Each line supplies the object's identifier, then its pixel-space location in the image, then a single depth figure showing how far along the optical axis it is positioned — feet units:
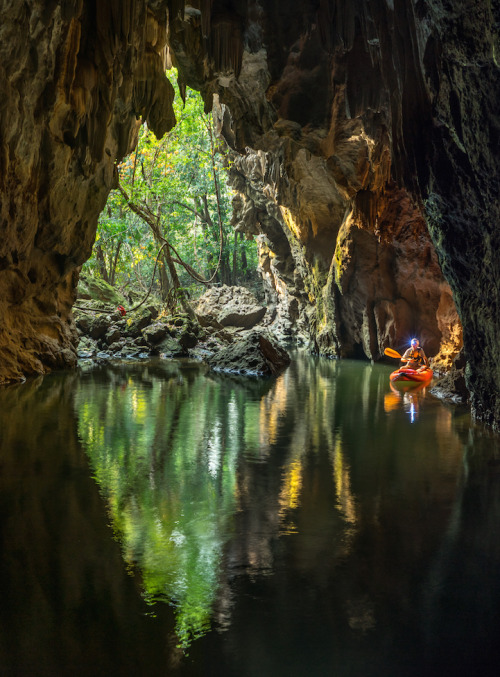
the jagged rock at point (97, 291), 89.66
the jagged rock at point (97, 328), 76.13
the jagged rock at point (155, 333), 75.97
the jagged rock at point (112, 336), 74.54
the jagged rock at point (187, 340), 76.02
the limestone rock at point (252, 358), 57.26
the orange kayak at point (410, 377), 48.21
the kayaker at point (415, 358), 50.49
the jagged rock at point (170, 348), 73.40
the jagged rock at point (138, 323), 77.97
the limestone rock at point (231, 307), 106.83
